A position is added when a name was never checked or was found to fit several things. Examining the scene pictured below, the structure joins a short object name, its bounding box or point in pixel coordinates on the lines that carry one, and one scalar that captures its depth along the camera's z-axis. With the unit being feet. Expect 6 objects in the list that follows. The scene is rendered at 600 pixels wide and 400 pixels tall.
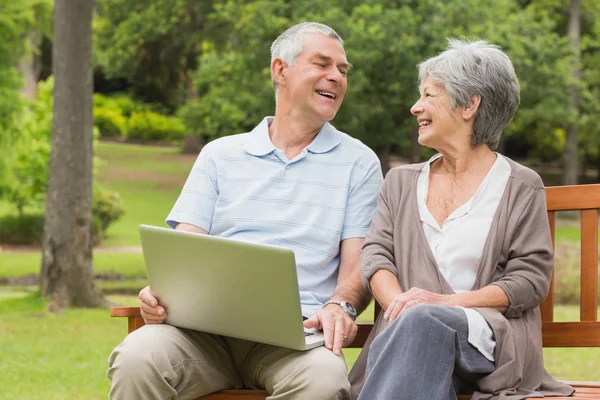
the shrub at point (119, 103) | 115.75
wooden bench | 12.05
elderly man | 10.99
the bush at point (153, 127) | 117.91
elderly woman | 9.86
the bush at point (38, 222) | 65.36
